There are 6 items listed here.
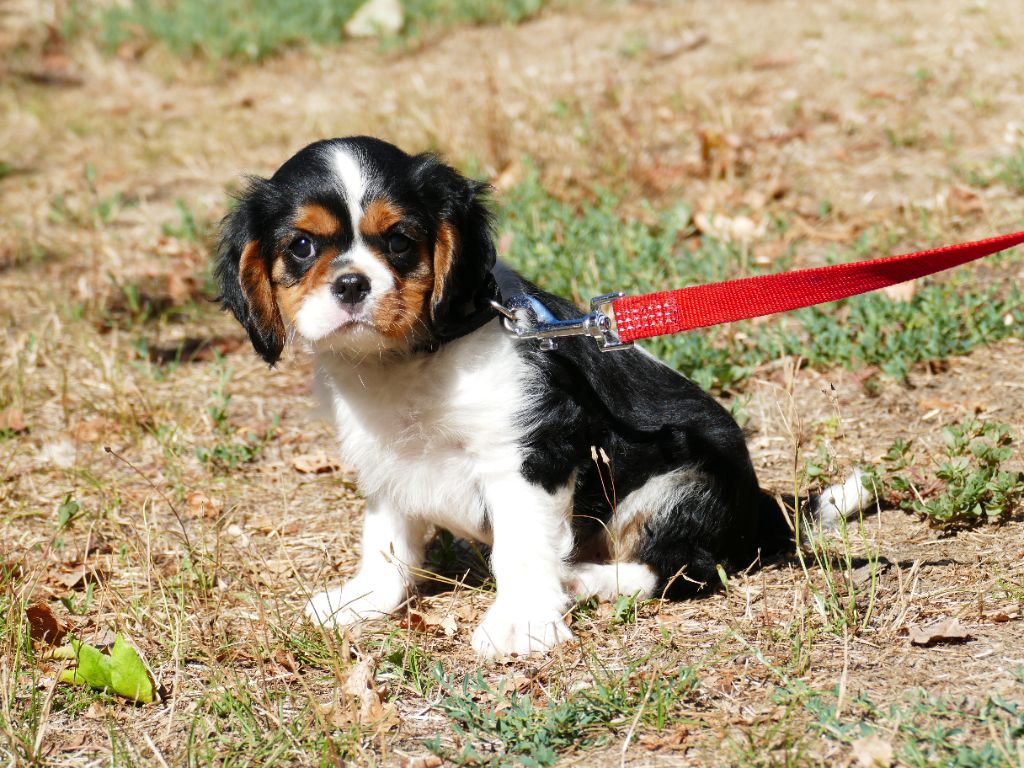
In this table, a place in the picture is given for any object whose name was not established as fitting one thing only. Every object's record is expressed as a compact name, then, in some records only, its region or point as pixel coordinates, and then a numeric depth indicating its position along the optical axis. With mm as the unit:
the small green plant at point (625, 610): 3604
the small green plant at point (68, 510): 4359
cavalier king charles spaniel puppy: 3426
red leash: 3090
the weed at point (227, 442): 4992
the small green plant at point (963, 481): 3895
